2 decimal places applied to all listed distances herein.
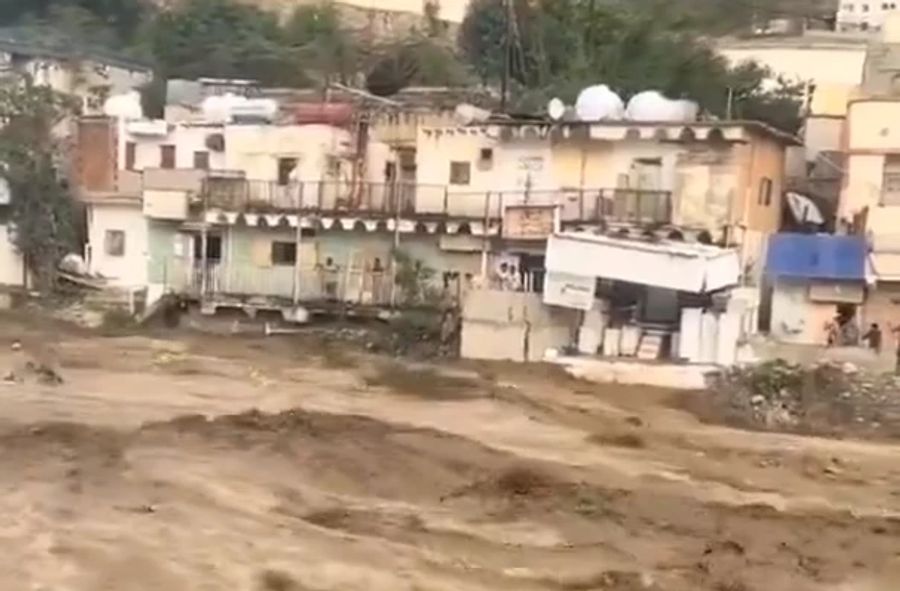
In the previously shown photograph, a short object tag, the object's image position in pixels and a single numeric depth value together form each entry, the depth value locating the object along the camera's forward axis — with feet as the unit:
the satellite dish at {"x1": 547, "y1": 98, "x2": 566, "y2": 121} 112.37
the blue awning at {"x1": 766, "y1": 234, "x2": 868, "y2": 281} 98.12
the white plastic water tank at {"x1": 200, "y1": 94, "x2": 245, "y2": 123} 127.67
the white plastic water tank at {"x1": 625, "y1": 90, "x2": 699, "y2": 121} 111.04
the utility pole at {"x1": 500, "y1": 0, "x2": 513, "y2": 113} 136.15
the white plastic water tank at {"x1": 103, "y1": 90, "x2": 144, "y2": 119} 130.72
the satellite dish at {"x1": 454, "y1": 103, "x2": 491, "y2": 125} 116.63
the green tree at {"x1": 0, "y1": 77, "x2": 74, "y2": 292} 125.39
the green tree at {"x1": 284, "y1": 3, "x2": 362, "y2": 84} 193.67
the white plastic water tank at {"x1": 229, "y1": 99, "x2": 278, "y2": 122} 124.88
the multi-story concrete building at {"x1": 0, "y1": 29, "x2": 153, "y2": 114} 171.01
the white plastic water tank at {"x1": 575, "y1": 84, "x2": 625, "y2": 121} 112.57
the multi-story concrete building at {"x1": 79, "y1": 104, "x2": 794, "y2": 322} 107.76
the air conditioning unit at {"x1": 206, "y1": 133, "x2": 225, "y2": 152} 124.88
